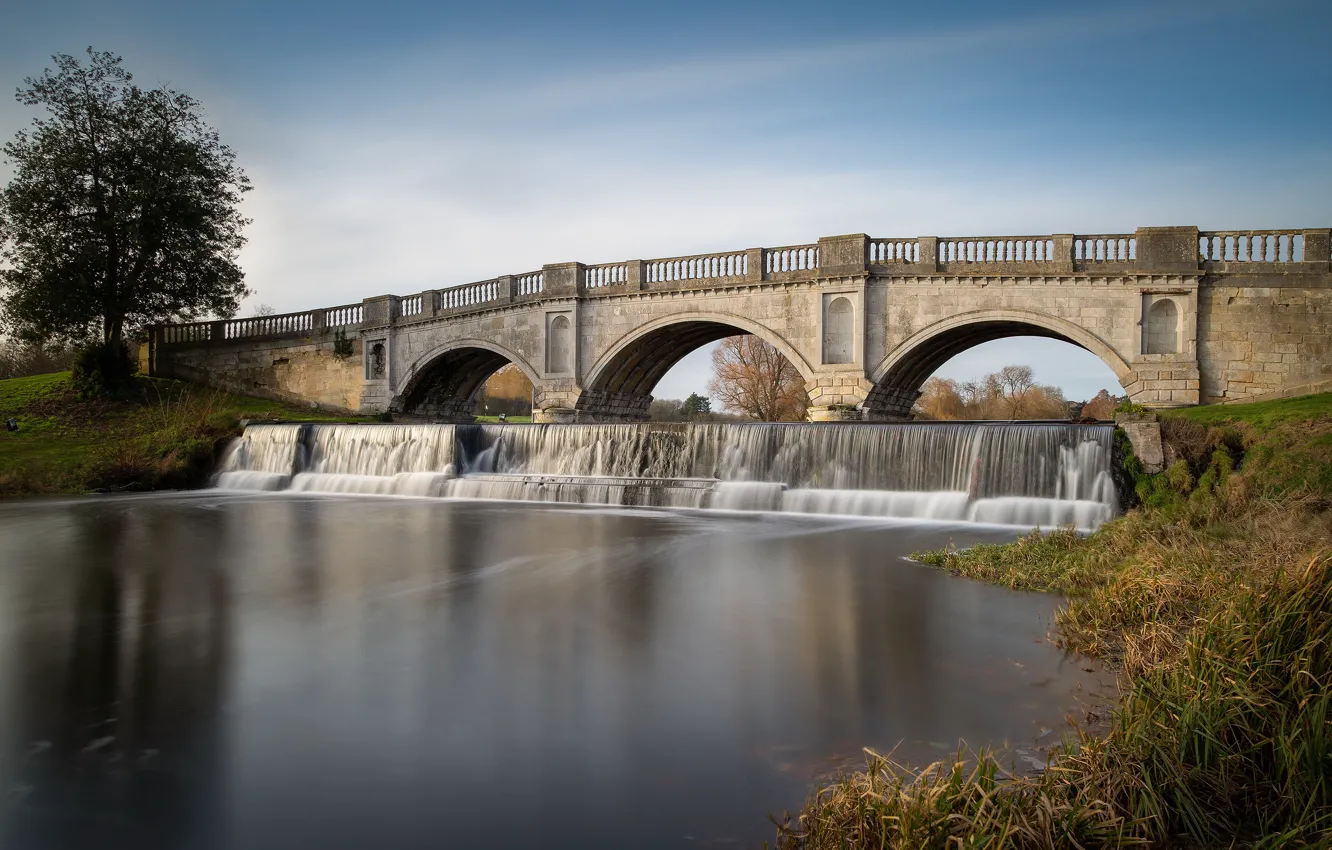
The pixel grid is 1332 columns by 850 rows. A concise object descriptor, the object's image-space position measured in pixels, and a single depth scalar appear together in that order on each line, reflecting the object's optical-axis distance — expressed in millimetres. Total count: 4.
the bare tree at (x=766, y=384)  35094
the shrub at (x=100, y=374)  23578
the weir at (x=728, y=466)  11492
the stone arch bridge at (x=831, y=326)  17672
